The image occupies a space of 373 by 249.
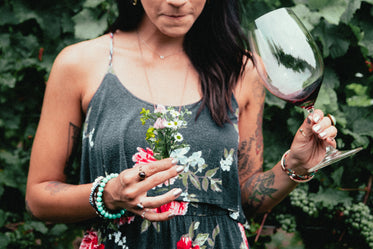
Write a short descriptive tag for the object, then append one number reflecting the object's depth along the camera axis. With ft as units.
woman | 5.11
